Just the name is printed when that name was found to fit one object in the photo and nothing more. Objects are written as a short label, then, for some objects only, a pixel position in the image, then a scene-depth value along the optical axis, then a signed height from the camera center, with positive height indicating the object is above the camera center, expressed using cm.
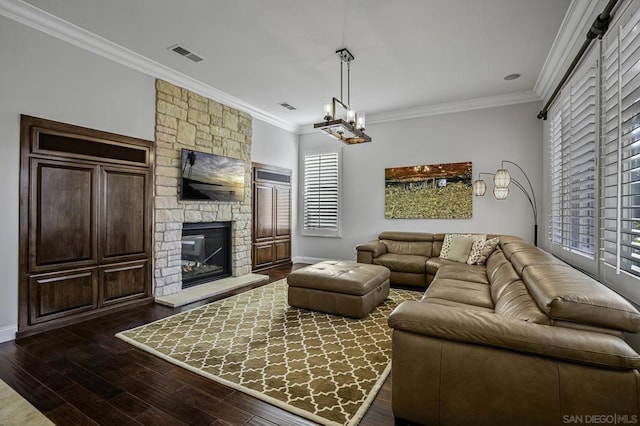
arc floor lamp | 470 +43
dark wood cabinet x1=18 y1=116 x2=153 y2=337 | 307 -15
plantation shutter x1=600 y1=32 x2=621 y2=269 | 210 +43
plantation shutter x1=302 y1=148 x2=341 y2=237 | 677 +41
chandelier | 346 +104
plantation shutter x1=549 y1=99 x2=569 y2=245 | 369 +56
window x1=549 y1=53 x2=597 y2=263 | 267 +52
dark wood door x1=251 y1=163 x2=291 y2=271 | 603 -9
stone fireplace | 429 +78
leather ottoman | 347 -91
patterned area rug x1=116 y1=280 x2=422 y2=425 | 206 -122
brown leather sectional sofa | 133 -69
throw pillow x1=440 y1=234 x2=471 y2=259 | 505 -55
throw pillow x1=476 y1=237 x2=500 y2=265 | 450 -53
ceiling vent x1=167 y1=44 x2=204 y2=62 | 369 +196
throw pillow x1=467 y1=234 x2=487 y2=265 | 459 -55
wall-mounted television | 461 +56
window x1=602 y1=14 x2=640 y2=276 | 187 +47
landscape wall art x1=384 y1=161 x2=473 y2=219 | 550 +41
